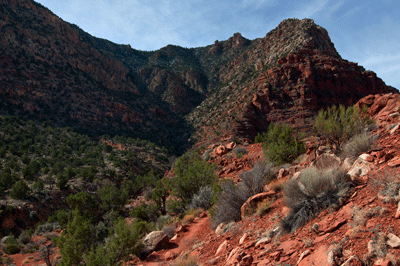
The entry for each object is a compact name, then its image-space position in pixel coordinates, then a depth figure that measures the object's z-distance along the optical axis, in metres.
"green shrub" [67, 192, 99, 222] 18.89
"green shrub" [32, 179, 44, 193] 26.34
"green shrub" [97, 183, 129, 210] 24.25
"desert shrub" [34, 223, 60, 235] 20.33
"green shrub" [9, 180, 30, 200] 24.32
